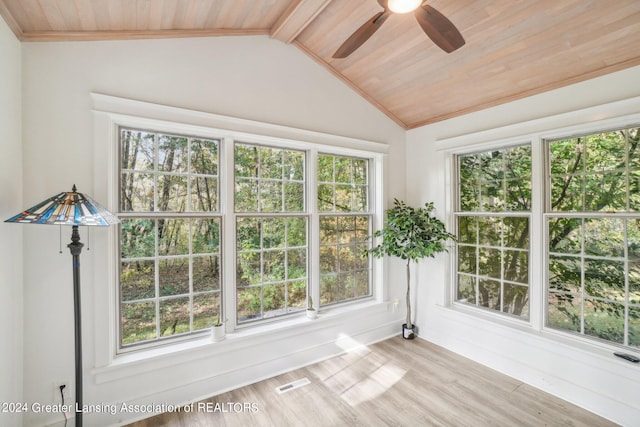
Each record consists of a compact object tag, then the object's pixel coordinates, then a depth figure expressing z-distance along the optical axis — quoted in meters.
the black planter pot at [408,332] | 3.57
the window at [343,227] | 3.31
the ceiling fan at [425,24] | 1.56
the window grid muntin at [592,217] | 2.28
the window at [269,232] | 2.78
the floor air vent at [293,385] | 2.55
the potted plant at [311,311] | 3.03
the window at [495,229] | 2.89
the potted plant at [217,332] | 2.48
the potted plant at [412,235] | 3.21
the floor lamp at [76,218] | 1.52
